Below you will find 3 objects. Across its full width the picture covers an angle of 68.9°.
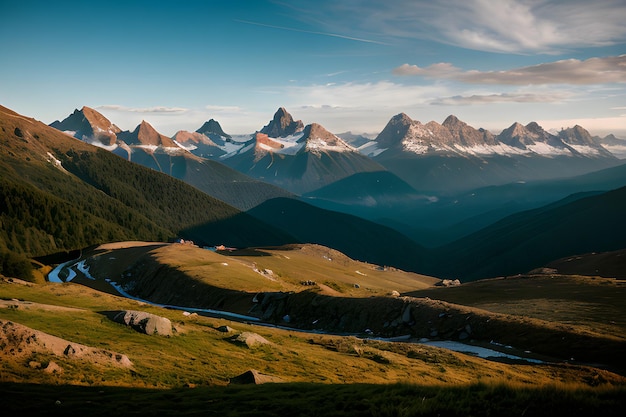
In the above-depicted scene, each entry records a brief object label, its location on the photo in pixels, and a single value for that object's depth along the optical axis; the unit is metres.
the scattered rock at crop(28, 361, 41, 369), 29.64
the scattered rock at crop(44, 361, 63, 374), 29.58
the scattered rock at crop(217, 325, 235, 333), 53.31
